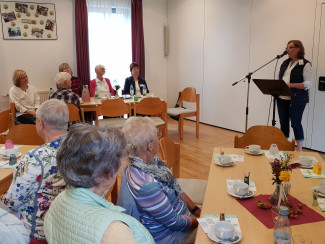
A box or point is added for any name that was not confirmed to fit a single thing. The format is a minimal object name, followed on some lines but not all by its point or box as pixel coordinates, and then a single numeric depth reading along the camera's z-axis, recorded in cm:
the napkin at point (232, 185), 183
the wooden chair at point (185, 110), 566
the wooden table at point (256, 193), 139
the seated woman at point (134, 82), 607
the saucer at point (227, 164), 221
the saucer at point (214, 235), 135
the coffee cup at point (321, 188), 173
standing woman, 416
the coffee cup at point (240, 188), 172
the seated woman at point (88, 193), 102
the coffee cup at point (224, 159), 224
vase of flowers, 159
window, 677
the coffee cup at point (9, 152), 239
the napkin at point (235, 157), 234
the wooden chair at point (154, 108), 489
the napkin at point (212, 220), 145
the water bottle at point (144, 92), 576
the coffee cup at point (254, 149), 245
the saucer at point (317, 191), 172
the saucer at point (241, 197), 172
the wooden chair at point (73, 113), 421
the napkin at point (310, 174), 200
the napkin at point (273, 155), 238
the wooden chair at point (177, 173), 239
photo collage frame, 604
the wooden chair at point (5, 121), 363
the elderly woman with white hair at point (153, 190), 163
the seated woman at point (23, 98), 491
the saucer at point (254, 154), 244
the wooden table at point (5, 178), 205
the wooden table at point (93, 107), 487
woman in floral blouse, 169
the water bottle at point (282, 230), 128
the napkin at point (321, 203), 160
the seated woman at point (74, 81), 596
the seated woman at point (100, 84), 586
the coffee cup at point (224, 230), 134
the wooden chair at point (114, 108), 471
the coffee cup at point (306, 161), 216
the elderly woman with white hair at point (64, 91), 434
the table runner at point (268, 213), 149
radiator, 645
